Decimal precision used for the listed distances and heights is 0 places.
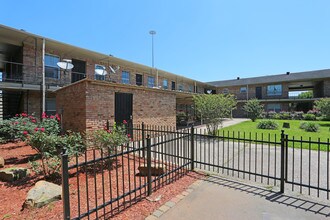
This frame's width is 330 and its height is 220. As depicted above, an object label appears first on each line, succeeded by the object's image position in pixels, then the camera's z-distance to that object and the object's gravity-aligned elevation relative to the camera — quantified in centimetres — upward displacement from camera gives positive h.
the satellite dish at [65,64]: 1143 +285
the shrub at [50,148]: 474 -111
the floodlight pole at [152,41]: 2242 +894
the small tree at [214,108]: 1184 +8
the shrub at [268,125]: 1531 -136
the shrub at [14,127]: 604 -75
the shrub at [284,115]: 2629 -84
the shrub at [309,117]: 2400 -101
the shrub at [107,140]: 569 -101
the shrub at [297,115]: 2570 -88
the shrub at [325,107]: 1888 +29
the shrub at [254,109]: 2262 +4
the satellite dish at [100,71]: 1334 +282
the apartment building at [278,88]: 2795 +385
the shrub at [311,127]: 1315 -132
